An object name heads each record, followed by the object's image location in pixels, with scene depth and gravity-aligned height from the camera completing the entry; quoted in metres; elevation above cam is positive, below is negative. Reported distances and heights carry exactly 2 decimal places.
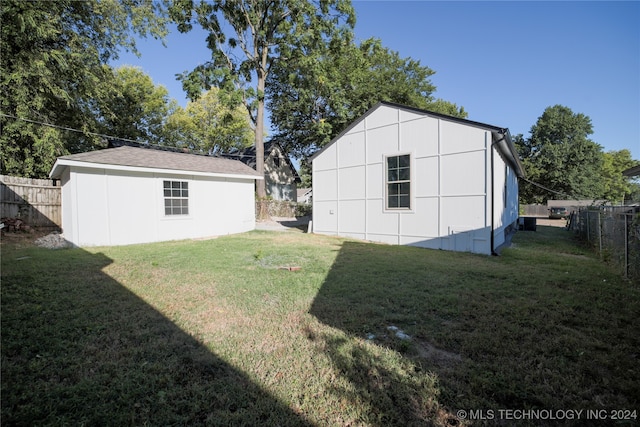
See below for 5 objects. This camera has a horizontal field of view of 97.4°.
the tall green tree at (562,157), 34.50 +5.64
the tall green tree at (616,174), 40.92 +4.24
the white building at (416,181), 8.30 +0.77
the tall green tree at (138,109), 22.30 +8.49
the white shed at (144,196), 8.49 +0.34
